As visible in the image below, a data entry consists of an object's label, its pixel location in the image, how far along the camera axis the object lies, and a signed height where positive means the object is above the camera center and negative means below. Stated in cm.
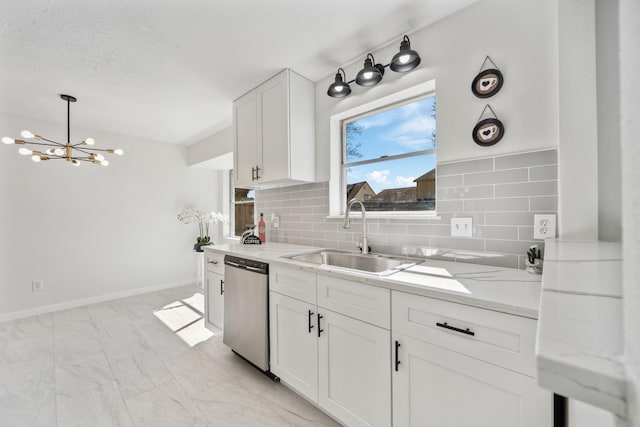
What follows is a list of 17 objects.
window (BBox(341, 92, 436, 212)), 197 +45
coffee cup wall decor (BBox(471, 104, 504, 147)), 152 +46
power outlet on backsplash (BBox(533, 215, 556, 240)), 137 -7
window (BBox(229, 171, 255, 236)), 455 +11
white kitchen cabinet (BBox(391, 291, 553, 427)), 98 -62
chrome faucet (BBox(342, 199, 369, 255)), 202 -9
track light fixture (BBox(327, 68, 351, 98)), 212 +98
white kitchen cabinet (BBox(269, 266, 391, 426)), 137 -75
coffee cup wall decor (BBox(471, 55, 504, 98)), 151 +73
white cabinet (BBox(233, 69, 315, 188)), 236 +75
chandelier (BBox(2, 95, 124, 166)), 268 +75
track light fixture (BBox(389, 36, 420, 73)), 172 +99
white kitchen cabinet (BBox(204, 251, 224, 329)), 254 -72
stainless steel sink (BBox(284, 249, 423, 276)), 185 -34
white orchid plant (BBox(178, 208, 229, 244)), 450 -6
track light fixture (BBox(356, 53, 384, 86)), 189 +98
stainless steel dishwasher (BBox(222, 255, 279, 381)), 199 -74
